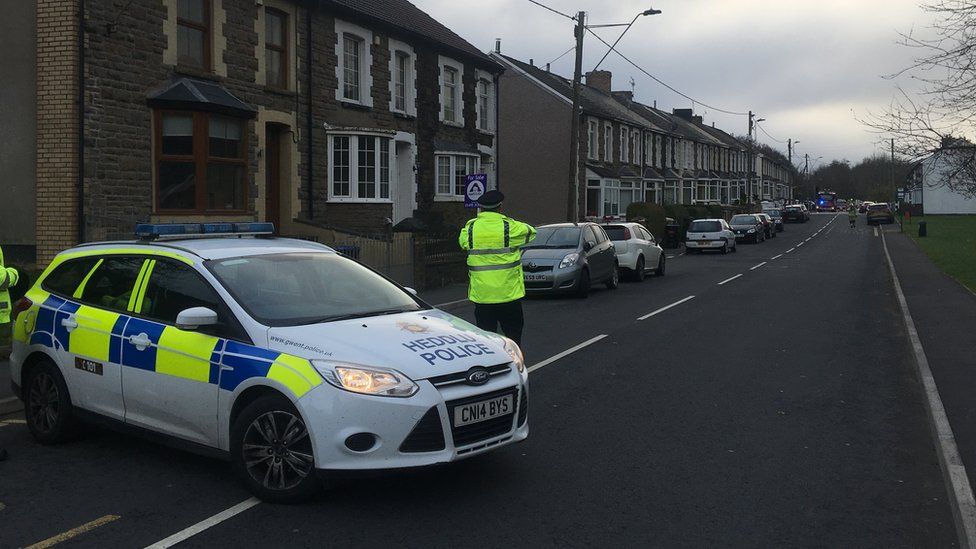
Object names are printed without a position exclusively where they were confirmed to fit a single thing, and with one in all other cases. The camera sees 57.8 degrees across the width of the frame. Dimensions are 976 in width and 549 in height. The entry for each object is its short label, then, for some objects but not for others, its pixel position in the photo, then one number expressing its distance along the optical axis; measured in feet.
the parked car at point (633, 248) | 74.28
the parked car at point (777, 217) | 197.96
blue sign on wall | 69.62
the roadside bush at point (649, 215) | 129.08
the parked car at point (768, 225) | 170.09
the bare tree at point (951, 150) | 51.39
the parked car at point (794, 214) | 255.29
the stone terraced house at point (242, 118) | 53.16
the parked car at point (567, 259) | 59.16
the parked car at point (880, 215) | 234.99
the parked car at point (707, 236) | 118.11
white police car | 16.65
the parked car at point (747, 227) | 151.84
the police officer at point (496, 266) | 27.40
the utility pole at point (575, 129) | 84.89
